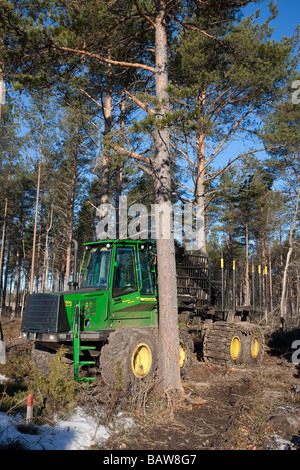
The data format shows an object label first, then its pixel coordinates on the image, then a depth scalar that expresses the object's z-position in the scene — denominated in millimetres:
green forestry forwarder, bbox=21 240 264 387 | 7105
